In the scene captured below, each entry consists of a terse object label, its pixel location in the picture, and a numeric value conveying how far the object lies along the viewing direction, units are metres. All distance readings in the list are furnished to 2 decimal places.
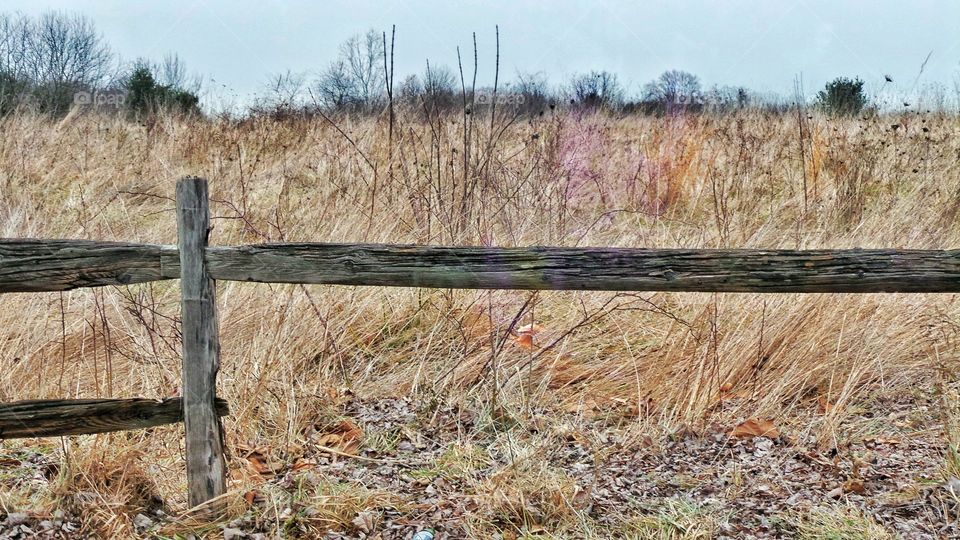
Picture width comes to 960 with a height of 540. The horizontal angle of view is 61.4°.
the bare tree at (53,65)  18.62
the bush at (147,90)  19.86
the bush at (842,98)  12.13
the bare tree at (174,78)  24.31
